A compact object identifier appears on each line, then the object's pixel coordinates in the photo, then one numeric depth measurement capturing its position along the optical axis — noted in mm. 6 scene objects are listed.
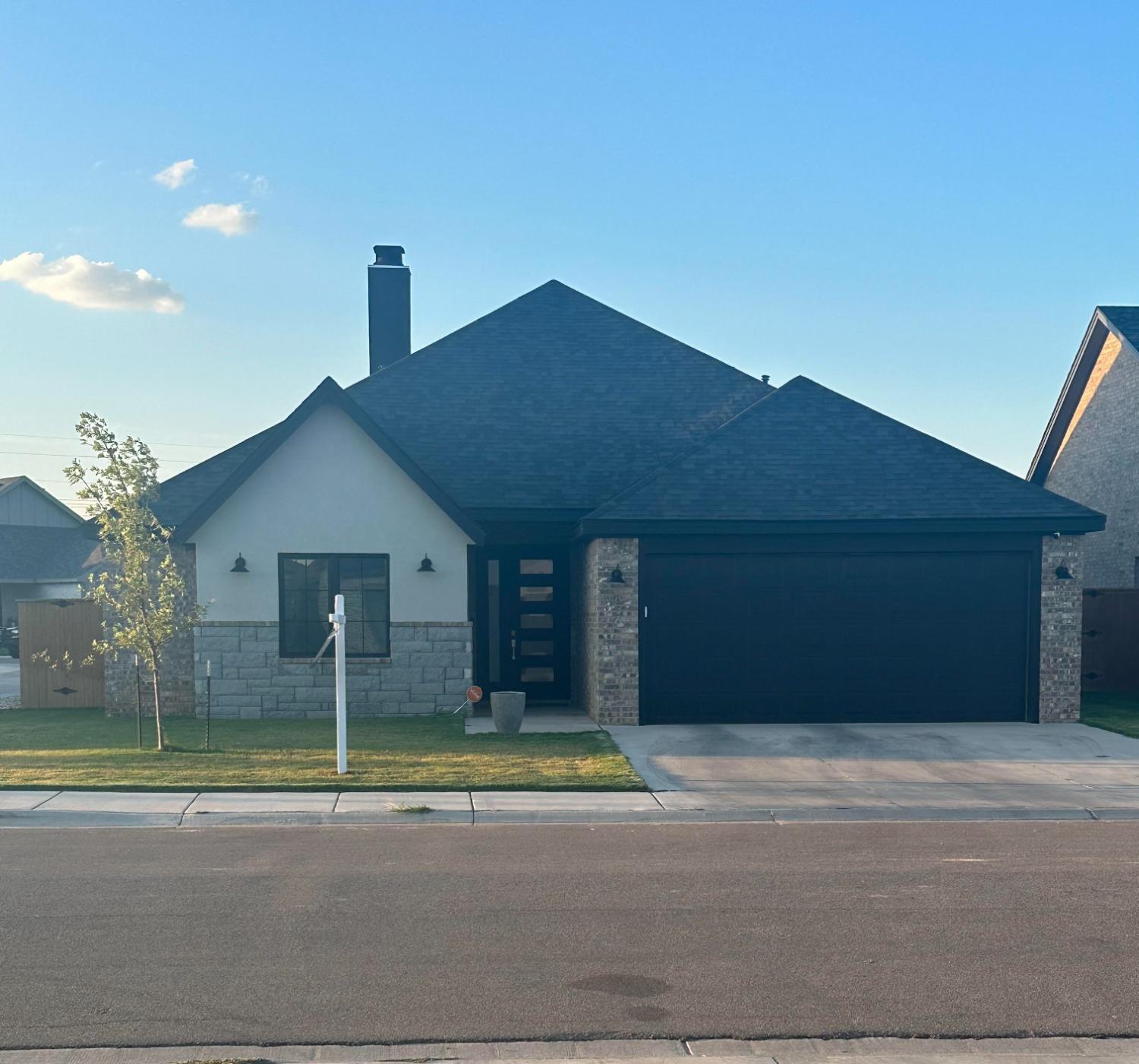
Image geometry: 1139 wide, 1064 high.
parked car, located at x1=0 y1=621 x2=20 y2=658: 36834
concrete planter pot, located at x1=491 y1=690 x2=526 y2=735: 15414
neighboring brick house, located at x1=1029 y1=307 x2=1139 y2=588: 23000
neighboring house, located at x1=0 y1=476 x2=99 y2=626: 44688
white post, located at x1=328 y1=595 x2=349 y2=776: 12438
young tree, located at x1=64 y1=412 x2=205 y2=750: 13977
